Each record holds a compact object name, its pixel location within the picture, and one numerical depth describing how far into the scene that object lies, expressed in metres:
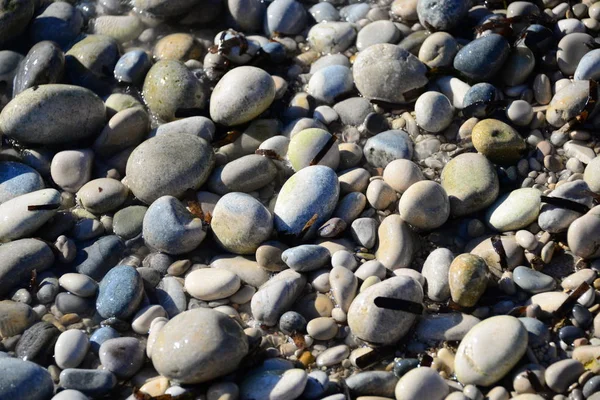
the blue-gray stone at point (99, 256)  3.71
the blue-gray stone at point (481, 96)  4.09
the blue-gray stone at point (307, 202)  3.71
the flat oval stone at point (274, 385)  3.00
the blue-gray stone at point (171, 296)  3.51
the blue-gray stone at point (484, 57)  4.22
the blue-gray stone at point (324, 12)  5.01
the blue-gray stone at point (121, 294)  3.42
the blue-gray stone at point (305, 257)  3.50
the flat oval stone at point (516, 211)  3.62
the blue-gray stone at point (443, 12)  4.56
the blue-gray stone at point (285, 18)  4.93
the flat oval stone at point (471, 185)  3.73
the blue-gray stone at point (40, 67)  4.48
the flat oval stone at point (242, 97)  4.24
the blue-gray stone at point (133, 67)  4.67
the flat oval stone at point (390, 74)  4.30
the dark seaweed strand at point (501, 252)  3.49
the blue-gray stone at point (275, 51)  4.71
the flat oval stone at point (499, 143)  3.89
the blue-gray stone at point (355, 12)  4.95
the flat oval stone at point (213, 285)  3.48
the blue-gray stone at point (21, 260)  3.61
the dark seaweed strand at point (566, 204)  3.55
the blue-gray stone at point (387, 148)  4.05
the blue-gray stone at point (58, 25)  5.02
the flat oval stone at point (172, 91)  4.37
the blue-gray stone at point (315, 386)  3.04
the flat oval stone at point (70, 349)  3.24
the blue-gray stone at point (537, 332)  3.13
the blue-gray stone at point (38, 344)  3.28
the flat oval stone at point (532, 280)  3.38
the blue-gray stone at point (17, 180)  4.04
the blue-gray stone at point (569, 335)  3.15
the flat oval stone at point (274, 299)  3.38
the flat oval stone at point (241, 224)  3.66
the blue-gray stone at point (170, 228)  3.67
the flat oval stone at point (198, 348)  2.98
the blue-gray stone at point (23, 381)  3.03
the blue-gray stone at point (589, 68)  4.10
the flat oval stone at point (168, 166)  3.88
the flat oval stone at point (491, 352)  2.99
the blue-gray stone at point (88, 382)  3.12
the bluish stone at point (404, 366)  3.13
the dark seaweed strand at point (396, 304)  3.18
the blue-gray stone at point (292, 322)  3.33
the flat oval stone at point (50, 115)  4.18
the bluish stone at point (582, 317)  3.19
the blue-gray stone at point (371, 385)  3.07
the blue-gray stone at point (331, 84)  4.46
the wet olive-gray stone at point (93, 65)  4.75
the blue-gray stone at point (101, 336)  3.32
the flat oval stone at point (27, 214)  3.79
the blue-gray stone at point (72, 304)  3.52
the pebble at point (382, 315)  3.19
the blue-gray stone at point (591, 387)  2.89
